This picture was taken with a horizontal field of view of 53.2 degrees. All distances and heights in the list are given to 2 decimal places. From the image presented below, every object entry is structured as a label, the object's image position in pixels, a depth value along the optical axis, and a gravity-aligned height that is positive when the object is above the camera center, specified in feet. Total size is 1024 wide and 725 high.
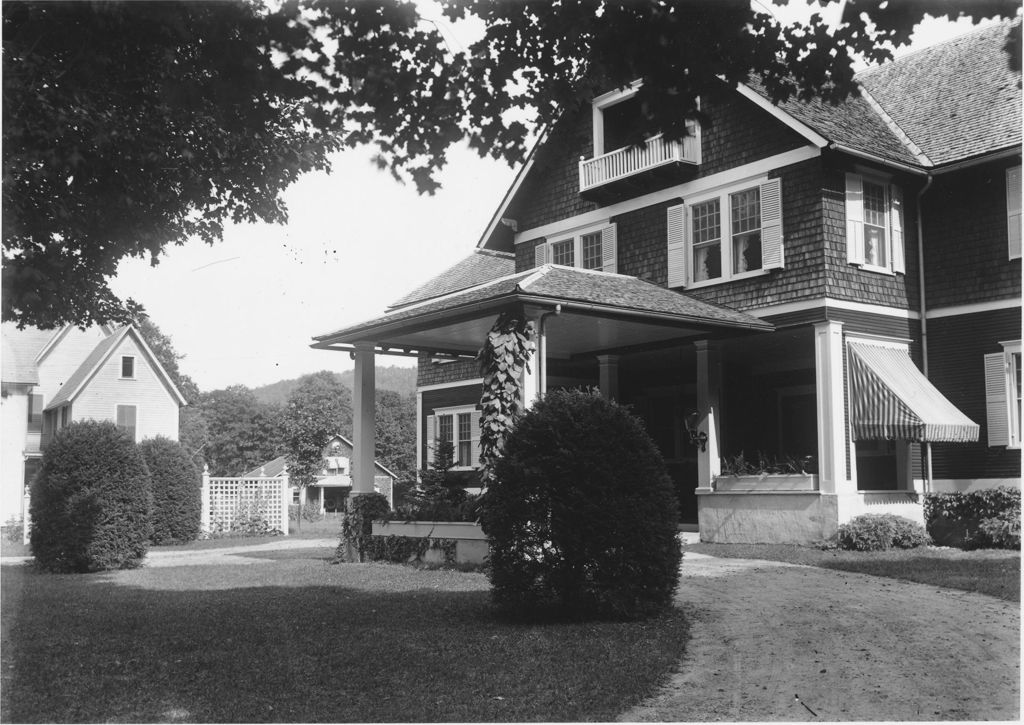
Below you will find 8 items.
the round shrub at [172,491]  78.74 -2.47
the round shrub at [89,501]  55.42 -2.25
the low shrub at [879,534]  50.62 -3.91
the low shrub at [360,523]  53.83 -3.40
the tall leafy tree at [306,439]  127.75 +2.50
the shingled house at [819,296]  53.78 +8.58
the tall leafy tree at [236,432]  258.78 +7.01
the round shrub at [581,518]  31.12 -1.88
